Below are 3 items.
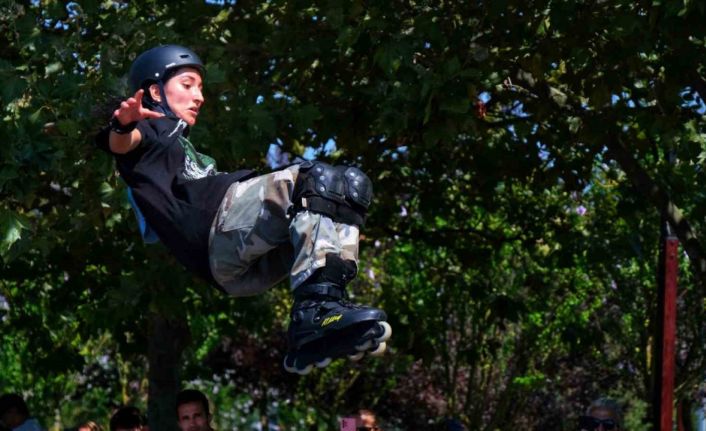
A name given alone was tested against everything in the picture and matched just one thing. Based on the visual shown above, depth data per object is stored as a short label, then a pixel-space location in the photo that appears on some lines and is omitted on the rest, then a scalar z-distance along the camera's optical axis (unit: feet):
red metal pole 54.08
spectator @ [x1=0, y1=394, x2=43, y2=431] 61.46
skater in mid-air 29.12
